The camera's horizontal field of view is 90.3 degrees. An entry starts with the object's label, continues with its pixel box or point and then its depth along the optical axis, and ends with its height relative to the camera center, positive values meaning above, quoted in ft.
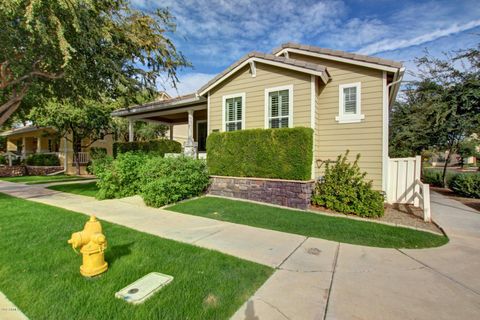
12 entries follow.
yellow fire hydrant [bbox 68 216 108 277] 9.30 -3.67
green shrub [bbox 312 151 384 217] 20.68 -3.23
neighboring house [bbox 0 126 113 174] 65.92 +2.77
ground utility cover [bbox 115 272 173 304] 8.22 -4.93
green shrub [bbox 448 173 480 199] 31.51 -3.28
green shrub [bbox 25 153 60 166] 66.18 -1.96
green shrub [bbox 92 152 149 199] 27.63 -2.44
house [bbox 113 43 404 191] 24.72 +6.80
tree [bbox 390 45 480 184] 32.71 +7.87
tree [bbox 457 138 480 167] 37.17 +2.69
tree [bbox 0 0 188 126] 21.94 +11.61
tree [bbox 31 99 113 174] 52.13 +7.63
